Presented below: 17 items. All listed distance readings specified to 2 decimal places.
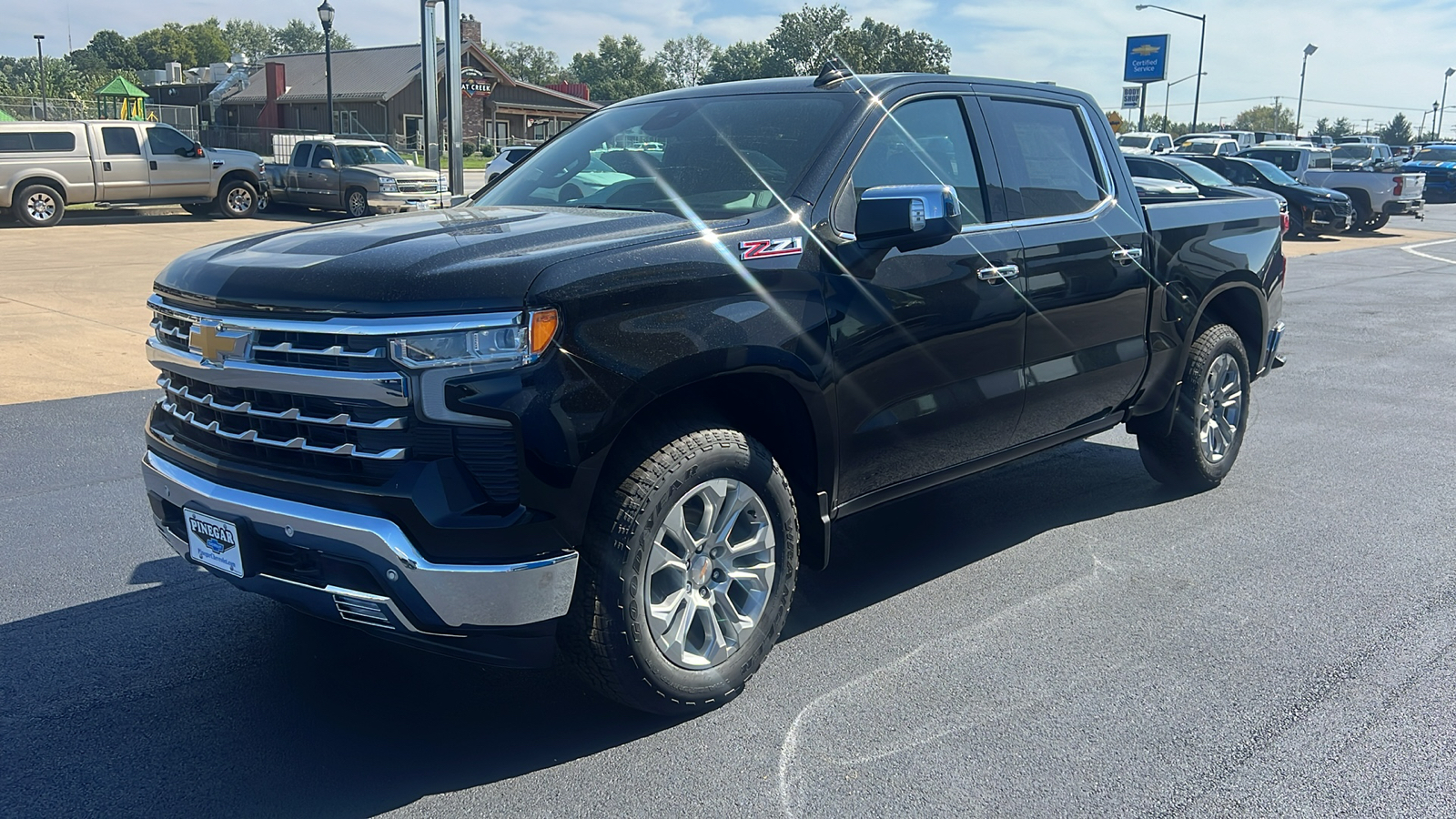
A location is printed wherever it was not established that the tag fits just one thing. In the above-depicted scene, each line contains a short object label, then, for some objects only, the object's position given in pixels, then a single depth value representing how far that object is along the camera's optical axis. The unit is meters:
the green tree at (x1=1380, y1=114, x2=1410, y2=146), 129.00
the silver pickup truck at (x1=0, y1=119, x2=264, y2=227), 21.45
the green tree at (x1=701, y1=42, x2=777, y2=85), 122.76
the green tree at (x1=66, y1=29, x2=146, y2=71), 140.88
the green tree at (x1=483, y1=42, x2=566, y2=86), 129.25
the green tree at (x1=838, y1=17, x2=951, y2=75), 89.31
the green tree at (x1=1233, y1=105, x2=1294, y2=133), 144.88
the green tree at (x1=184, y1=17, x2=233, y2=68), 137.62
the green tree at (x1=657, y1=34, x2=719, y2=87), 163.88
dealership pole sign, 68.38
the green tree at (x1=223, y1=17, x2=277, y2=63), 171.99
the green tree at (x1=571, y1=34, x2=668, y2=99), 141.50
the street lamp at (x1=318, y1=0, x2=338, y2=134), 32.06
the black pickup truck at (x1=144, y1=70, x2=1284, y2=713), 3.00
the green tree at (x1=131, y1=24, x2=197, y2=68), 132.50
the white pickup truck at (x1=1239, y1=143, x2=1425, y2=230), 25.53
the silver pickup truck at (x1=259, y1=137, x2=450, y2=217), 23.52
